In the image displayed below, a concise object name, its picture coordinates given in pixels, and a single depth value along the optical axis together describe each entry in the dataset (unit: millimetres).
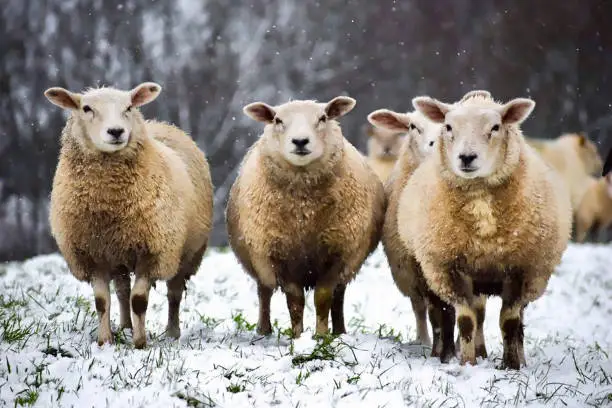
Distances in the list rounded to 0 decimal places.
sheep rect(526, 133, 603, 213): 33812
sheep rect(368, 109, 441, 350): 13266
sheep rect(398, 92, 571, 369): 11242
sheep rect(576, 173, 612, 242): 32906
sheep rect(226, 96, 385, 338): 12680
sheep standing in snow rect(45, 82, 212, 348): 12062
